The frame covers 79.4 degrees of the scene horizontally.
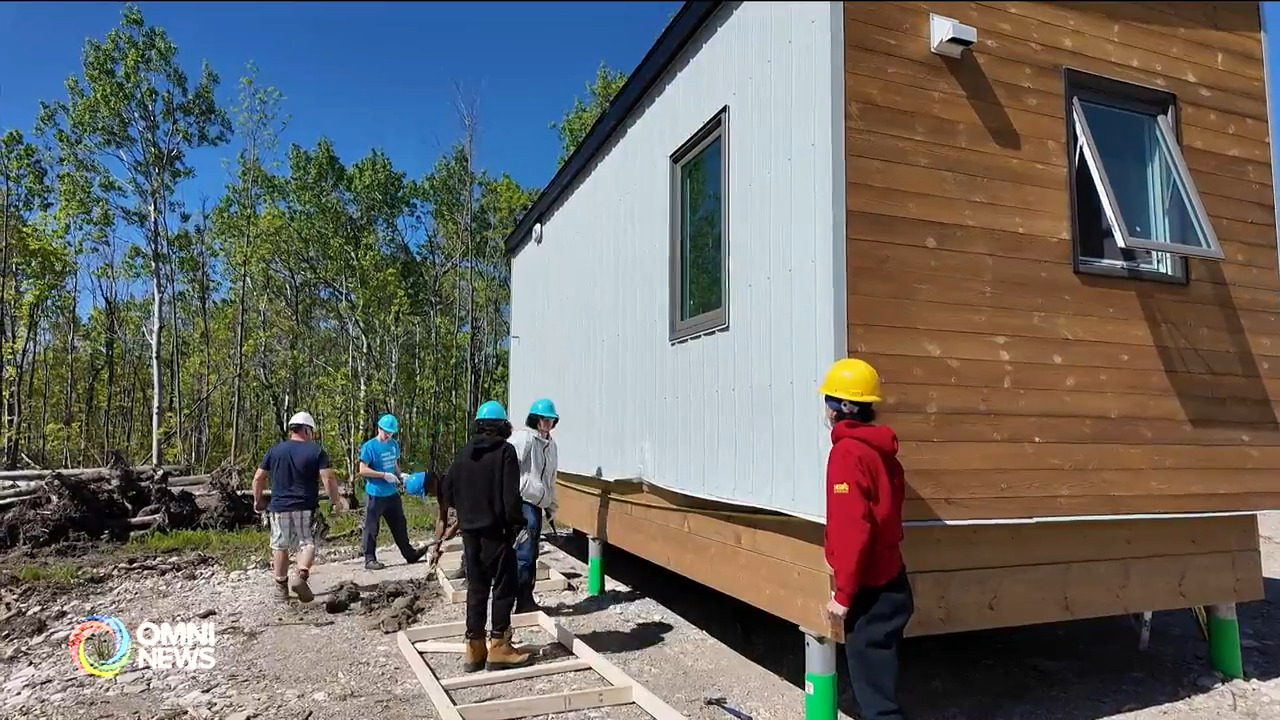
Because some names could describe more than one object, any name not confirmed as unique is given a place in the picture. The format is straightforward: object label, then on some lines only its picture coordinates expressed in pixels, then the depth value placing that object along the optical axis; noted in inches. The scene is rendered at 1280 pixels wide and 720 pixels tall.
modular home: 157.0
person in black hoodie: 201.9
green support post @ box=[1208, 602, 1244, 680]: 195.2
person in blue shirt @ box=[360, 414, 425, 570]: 344.5
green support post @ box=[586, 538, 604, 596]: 295.1
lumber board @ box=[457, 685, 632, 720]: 167.0
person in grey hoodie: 253.6
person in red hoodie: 125.0
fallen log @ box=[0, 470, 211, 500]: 465.7
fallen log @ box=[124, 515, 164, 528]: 463.5
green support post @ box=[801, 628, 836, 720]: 156.2
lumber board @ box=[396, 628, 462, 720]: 165.6
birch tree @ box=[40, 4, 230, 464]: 778.2
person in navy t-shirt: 281.0
